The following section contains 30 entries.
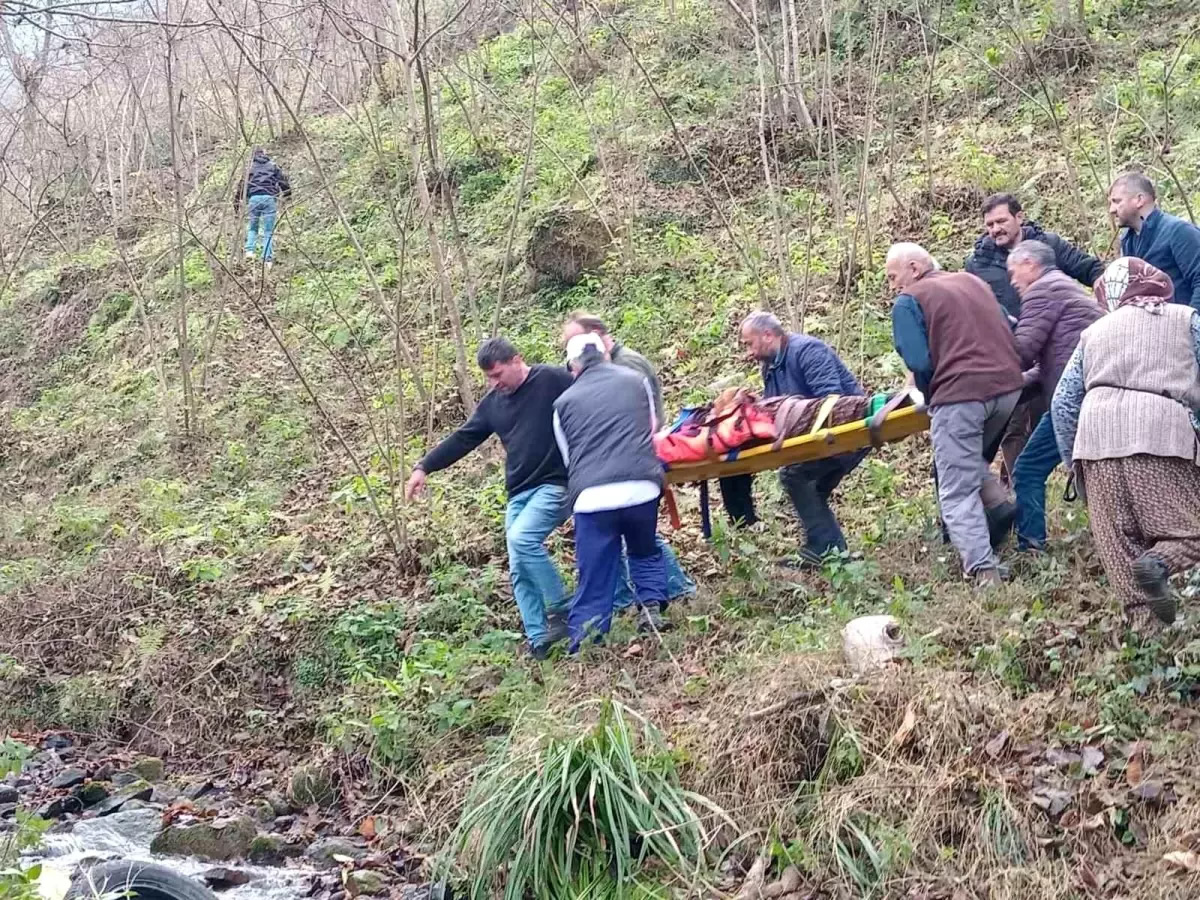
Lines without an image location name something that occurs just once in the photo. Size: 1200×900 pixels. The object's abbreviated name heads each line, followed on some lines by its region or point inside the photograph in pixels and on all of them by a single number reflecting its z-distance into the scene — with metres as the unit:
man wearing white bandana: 6.71
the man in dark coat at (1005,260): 6.97
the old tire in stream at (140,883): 4.89
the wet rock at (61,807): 7.01
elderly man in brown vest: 6.22
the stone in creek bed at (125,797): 6.98
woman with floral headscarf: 5.16
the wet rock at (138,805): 6.96
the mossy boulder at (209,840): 6.27
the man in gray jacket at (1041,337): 6.41
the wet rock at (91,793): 7.14
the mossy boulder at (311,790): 6.86
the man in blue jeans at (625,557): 7.30
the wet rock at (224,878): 5.87
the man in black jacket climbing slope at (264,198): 15.24
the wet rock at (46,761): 7.89
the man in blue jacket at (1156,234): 6.22
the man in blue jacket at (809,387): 7.16
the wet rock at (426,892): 5.25
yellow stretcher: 6.52
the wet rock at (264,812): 6.68
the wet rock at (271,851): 6.20
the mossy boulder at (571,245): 13.83
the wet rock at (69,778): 7.42
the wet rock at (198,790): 7.15
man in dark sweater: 7.21
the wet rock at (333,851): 6.05
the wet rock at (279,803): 6.79
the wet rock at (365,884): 5.56
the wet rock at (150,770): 7.51
